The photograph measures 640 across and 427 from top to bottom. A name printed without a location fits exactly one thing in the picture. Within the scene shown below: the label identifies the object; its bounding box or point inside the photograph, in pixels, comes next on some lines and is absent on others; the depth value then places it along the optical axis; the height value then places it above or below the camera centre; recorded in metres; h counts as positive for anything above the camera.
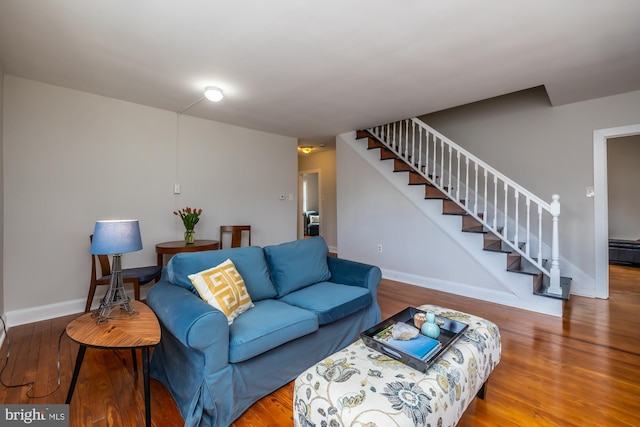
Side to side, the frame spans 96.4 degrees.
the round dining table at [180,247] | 3.03 -0.33
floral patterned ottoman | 1.02 -0.68
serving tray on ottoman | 1.24 -0.62
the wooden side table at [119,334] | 1.28 -0.55
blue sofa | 1.41 -0.64
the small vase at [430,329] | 1.46 -0.59
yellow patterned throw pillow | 1.70 -0.45
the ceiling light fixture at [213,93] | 2.85 +1.24
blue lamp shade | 1.55 -0.11
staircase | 3.12 +0.20
